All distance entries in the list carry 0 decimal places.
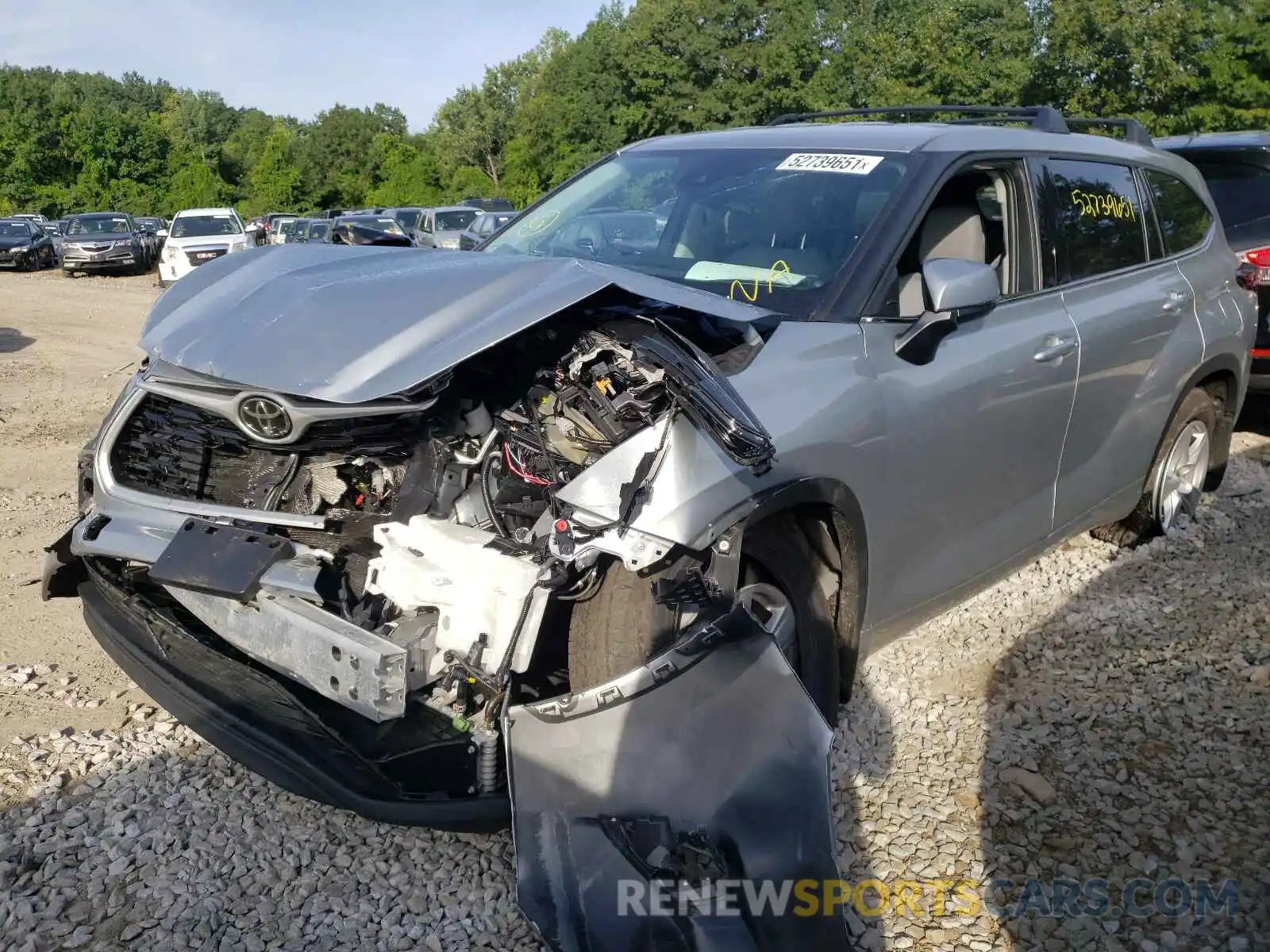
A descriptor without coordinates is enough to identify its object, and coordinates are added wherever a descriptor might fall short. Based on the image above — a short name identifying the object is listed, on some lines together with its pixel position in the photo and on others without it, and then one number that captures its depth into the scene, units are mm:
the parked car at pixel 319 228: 25891
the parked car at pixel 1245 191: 6852
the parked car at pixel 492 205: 27467
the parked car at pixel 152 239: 31344
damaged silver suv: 2451
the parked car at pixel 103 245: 26875
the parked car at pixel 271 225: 26938
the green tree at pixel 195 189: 55594
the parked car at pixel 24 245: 29312
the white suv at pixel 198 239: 19938
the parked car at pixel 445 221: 22562
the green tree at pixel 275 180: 57594
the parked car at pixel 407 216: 25848
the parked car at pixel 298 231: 26734
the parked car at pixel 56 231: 28633
